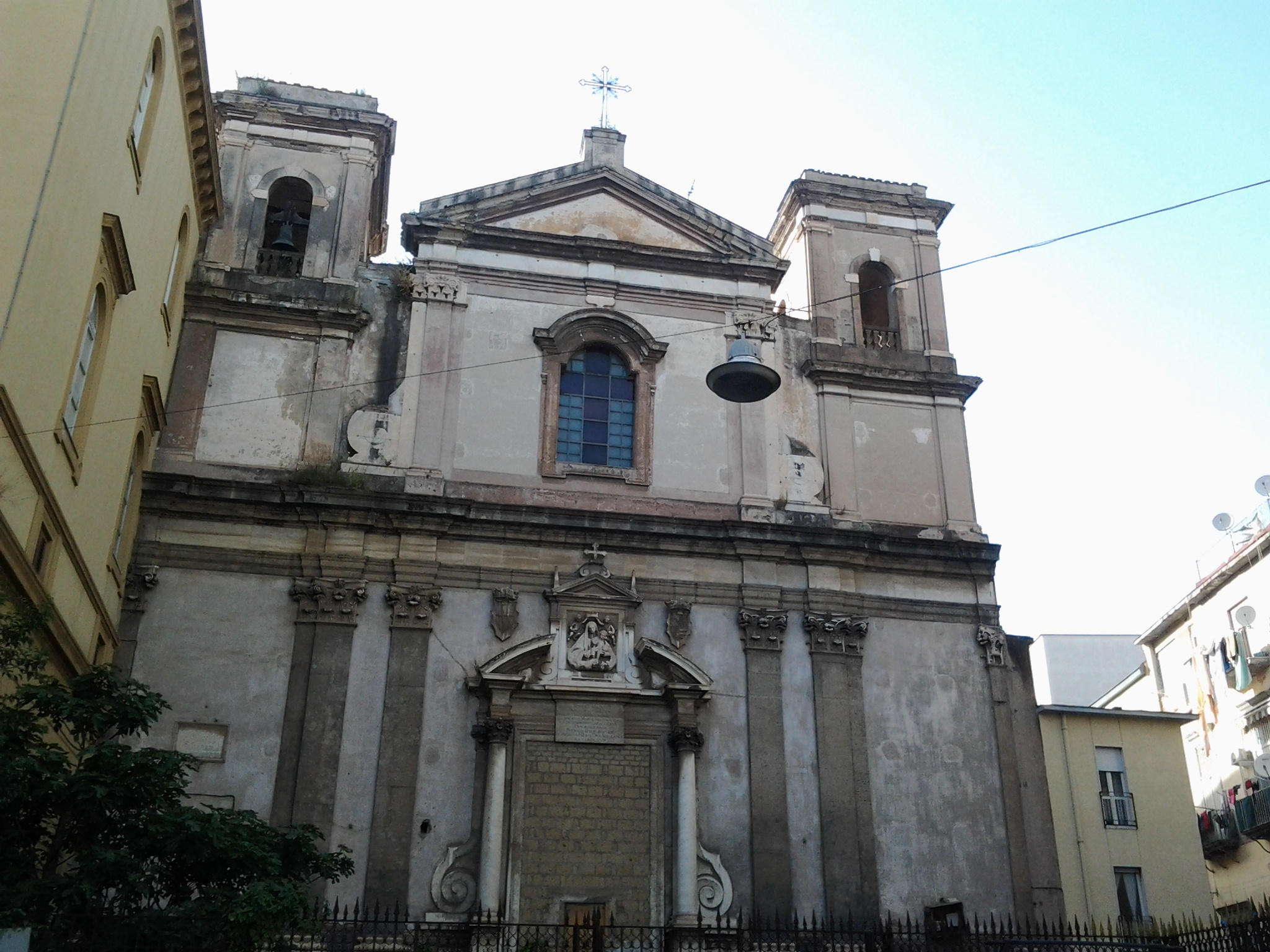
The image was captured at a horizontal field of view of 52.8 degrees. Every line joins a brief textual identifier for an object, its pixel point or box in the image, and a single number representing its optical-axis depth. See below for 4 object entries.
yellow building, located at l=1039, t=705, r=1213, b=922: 20.89
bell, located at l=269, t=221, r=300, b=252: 20.14
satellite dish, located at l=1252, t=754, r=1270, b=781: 26.77
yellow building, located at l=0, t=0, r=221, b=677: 11.73
